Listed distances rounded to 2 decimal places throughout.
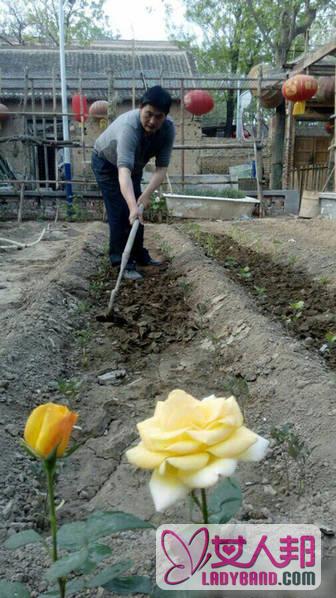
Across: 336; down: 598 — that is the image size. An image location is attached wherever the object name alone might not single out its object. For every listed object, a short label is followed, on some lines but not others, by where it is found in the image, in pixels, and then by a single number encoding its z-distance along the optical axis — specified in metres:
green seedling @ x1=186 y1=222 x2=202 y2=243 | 7.47
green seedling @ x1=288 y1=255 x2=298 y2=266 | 5.69
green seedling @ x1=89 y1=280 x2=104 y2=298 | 4.51
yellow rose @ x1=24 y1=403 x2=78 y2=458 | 0.66
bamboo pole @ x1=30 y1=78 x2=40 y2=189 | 11.64
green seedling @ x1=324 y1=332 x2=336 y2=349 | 2.96
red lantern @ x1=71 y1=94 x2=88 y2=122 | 11.40
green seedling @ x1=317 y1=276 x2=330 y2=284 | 4.64
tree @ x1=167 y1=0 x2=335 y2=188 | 19.98
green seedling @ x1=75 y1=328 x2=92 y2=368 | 3.07
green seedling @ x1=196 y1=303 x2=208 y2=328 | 3.66
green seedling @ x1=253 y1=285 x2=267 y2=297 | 4.22
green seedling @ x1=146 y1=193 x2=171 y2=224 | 10.39
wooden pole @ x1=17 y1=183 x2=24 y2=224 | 10.60
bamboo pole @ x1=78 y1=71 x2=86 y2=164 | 11.23
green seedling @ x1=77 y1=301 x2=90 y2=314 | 3.90
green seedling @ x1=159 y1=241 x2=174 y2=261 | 6.18
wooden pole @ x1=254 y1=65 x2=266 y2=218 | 10.84
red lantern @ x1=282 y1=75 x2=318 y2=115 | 10.73
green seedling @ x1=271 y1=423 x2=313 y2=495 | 1.73
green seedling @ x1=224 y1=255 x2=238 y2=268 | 5.66
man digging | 4.23
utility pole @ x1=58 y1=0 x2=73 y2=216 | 11.42
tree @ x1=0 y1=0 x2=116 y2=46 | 30.69
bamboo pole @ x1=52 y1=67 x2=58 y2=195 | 11.88
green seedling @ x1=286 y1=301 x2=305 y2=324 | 3.54
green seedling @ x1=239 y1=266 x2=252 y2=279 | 4.99
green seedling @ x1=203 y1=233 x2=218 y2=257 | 6.42
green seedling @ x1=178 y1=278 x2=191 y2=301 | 4.39
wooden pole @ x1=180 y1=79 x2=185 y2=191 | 11.48
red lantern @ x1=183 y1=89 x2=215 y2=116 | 12.33
